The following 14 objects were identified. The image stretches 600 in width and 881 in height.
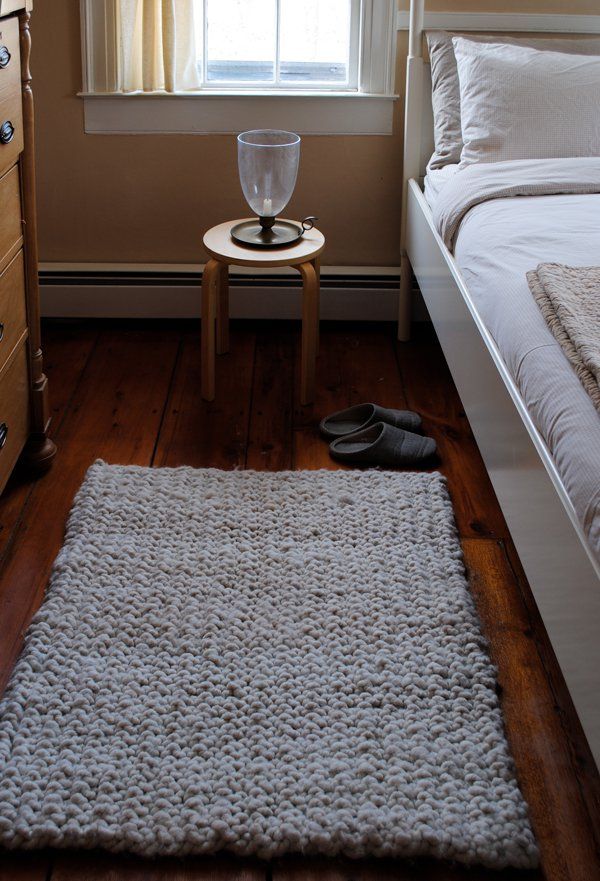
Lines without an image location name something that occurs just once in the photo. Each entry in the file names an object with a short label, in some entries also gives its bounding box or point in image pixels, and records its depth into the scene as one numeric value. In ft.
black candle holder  8.00
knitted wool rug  4.35
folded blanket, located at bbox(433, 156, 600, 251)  7.27
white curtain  8.72
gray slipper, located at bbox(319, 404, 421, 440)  7.77
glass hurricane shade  7.86
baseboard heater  9.68
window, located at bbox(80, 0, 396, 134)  8.91
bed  4.16
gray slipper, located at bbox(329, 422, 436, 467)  7.37
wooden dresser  6.01
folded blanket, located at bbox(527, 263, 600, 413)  4.62
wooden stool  7.77
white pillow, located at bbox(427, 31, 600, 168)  8.58
